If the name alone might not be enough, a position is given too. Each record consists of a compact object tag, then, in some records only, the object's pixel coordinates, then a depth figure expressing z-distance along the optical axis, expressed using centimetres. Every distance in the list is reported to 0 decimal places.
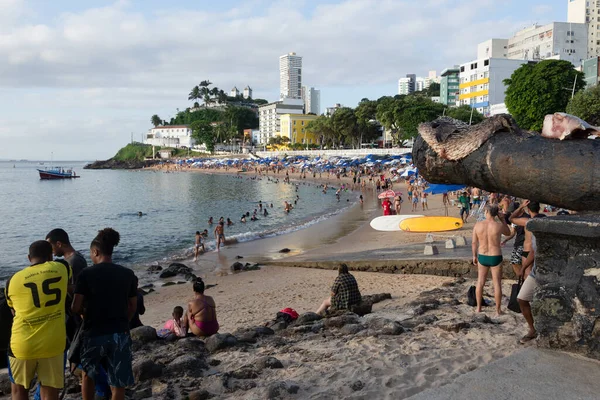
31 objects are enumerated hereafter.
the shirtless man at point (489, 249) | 627
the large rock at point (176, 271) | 1594
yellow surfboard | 1847
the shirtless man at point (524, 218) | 602
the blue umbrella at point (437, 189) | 1752
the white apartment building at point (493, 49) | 8819
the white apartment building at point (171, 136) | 14075
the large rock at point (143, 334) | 654
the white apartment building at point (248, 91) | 17900
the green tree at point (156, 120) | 16200
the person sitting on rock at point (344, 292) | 761
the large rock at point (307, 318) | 711
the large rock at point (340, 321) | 645
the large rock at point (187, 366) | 495
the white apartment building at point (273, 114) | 12681
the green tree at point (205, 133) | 12088
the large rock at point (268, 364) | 484
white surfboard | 1981
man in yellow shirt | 363
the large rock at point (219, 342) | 579
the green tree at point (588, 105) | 3641
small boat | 9246
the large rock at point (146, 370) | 488
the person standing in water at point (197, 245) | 1912
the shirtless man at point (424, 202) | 2810
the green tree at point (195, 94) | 15100
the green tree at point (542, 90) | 4509
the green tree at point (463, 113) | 6148
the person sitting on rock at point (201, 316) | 683
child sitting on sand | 684
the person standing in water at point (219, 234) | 2020
